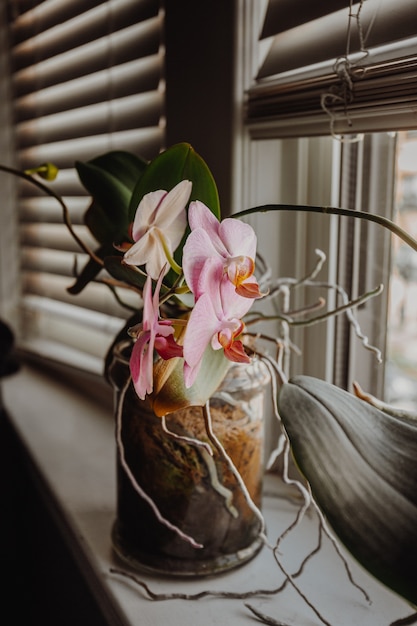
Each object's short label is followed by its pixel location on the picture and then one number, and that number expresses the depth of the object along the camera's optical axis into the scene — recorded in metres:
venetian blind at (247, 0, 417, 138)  0.60
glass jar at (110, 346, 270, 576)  0.67
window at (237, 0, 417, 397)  0.62
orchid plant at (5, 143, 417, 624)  0.43
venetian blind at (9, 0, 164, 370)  1.07
